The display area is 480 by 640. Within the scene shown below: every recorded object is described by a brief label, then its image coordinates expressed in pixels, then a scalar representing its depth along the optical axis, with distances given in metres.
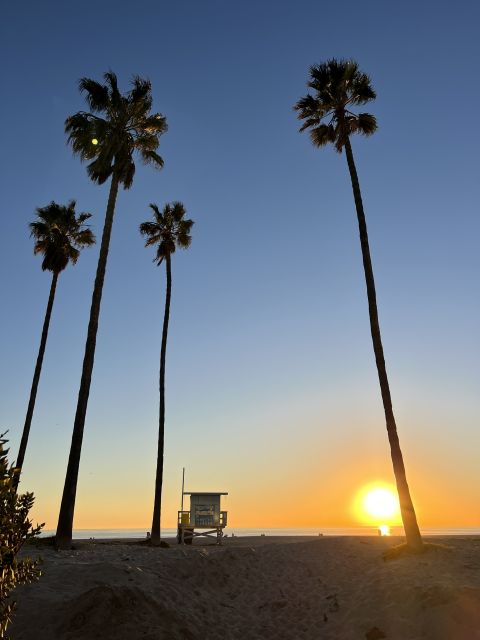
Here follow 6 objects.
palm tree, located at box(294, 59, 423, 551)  20.58
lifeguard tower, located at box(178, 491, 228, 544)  29.97
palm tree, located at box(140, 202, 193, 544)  33.69
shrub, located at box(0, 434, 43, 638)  5.95
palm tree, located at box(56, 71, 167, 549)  25.27
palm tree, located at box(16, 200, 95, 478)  32.88
